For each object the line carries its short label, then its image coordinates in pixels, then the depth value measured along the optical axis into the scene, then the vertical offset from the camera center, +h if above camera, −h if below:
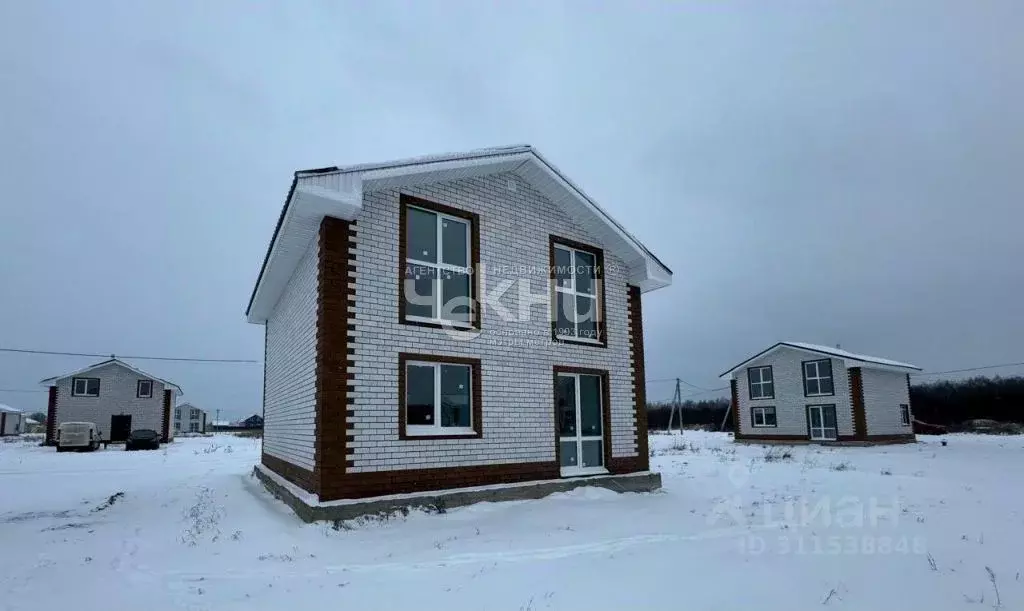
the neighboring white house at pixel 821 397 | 29.20 -0.37
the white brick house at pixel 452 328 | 8.91 +1.24
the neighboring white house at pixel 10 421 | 64.62 -1.65
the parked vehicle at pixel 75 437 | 28.58 -1.53
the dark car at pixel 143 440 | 30.83 -1.91
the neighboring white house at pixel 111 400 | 33.47 +0.25
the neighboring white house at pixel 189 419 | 65.81 -1.88
